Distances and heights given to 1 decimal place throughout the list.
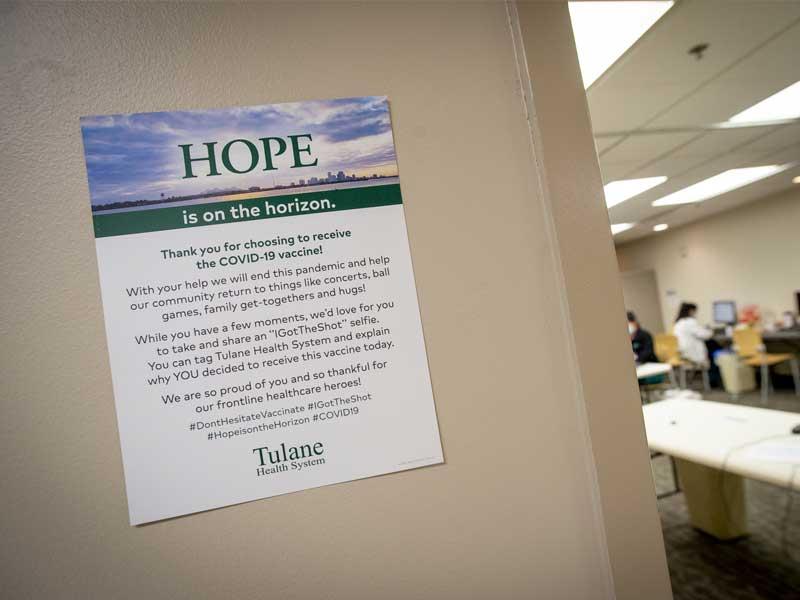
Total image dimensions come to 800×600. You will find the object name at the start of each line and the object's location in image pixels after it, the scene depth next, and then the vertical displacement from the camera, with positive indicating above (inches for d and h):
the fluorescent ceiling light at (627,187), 204.8 +49.0
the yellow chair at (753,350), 231.3 -45.7
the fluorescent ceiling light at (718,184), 222.8 +48.7
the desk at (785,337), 238.6 -41.8
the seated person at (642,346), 239.6 -34.0
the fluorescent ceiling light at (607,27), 76.5 +50.8
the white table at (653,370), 186.1 -38.2
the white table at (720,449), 74.6 -35.1
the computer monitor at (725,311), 311.4 -29.1
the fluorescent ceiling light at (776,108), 132.6 +51.0
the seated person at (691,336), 265.3 -37.1
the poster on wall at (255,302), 34.5 +3.4
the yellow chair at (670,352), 278.5 -48.9
